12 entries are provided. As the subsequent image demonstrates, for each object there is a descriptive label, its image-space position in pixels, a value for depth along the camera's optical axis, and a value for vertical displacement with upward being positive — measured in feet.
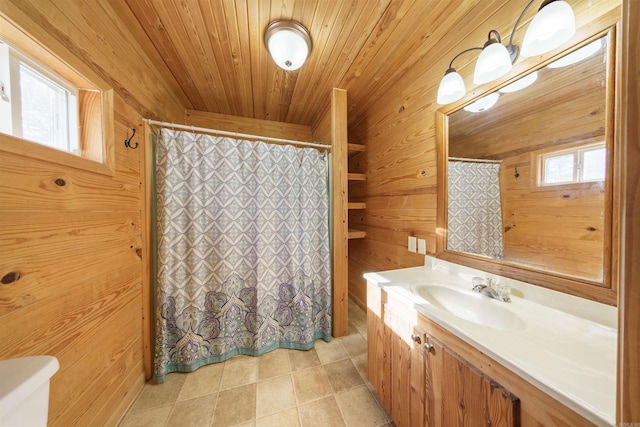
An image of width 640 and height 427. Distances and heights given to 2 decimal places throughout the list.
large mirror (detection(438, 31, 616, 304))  2.28 +0.52
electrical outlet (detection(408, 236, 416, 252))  4.76 -0.80
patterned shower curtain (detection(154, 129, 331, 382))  4.50 -0.97
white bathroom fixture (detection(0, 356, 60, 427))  1.31 -1.27
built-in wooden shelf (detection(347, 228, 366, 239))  6.36 -0.75
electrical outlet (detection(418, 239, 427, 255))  4.50 -0.82
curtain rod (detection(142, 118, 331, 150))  4.39 +1.95
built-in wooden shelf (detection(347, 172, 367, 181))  6.37 +1.13
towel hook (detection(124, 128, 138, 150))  3.83 +1.35
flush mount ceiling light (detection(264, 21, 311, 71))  3.87 +3.41
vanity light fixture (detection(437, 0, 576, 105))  2.28 +2.19
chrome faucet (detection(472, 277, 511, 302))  2.87 -1.21
